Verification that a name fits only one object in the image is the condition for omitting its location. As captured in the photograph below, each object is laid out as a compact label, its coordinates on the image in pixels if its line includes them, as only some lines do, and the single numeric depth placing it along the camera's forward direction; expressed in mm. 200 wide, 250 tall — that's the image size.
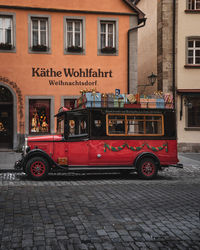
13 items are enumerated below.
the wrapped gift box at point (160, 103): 11164
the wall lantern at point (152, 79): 18234
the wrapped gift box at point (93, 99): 10758
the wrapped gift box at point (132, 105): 10930
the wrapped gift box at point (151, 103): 11102
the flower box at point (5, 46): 17562
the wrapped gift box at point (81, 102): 10921
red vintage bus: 10550
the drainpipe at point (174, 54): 19656
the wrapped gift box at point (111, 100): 10848
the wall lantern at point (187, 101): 19472
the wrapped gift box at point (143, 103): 11039
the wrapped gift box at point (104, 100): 10797
